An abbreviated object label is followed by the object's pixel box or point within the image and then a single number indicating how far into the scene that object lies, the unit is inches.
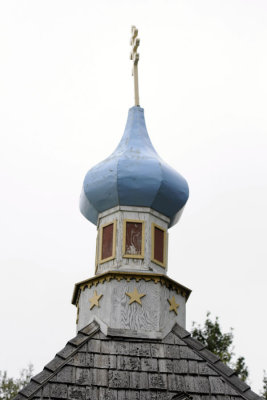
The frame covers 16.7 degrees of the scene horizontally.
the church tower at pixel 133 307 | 464.4
